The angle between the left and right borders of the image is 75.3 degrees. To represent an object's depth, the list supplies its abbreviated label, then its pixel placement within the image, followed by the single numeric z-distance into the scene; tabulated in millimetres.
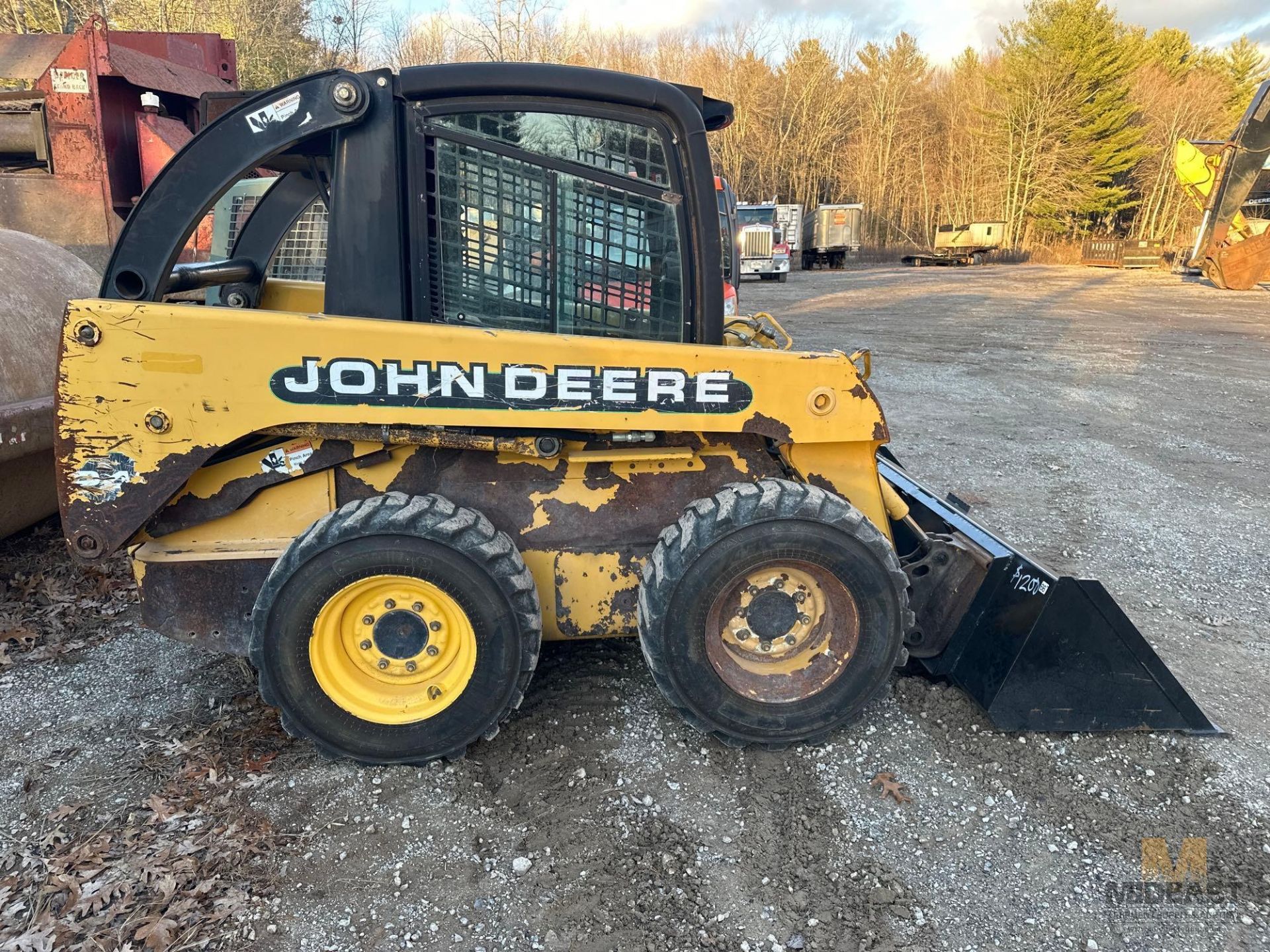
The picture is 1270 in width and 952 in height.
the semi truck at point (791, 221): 34281
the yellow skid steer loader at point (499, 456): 2689
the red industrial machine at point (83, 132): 6645
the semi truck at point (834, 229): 35281
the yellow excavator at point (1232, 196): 17422
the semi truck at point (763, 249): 27922
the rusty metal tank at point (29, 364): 3691
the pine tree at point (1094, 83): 39656
